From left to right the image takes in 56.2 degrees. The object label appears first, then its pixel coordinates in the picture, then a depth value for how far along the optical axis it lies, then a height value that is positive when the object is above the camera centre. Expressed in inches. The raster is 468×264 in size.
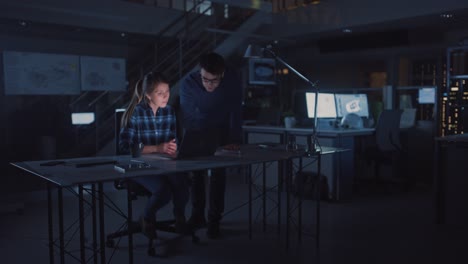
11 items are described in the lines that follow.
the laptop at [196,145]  102.5 -8.7
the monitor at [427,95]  269.4 +7.6
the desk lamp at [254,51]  137.5 +18.0
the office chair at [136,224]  120.9 -34.5
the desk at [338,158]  186.2 -21.7
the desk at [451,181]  145.3 -25.2
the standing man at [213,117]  133.3 -2.5
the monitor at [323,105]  202.8 +1.4
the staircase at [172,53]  274.2 +38.3
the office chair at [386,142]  200.8 -15.9
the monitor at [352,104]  211.8 +1.9
